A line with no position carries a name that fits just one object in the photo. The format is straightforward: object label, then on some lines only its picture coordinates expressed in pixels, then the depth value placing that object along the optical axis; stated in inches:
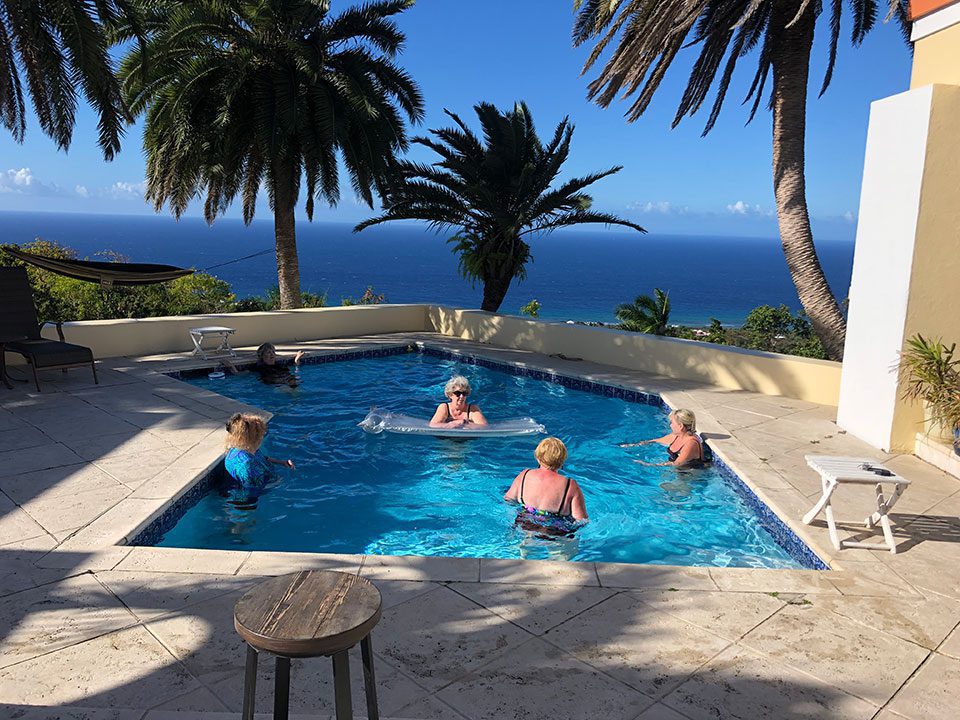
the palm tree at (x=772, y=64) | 422.6
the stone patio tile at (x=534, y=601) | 153.8
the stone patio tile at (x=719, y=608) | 153.3
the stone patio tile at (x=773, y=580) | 171.6
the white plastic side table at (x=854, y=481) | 197.3
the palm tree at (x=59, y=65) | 356.5
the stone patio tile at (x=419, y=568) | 171.6
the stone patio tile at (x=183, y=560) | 171.8
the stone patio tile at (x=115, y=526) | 184.1
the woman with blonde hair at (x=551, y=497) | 222.7
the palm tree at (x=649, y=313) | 533.6
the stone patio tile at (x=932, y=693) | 125.8
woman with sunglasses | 327.9
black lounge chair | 346.0
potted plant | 266.7
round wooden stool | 78.1
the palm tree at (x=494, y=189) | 587.8
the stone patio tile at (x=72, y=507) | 197.9
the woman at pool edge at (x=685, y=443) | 286.7
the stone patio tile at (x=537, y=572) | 172.4
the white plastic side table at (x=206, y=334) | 439.8
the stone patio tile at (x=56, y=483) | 219.3
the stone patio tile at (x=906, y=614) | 153.4
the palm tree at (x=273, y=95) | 482.0
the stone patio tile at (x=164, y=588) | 154.6
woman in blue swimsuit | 243.9
